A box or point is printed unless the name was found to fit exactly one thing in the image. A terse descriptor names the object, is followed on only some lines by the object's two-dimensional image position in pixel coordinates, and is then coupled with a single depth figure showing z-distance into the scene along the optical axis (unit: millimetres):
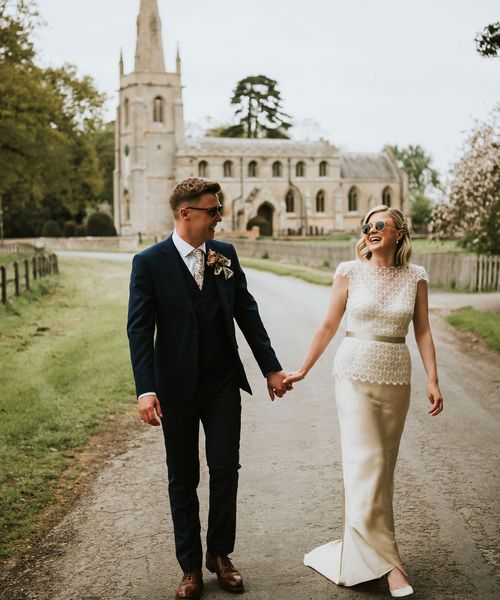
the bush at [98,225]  66812
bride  4410
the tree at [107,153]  93938
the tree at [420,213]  91812
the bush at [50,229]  69562
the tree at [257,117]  92875
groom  4449
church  82625
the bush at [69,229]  70188
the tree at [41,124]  33812
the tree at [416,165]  122688
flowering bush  23312
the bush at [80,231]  68312
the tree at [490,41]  13281
